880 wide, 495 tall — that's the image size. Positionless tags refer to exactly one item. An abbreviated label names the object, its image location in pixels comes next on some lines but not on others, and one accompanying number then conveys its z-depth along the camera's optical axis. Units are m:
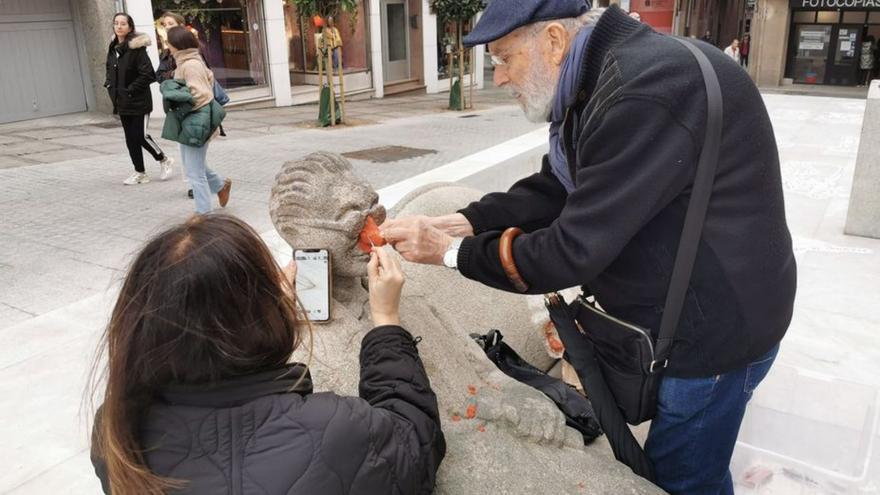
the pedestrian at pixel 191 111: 6.59
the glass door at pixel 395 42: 19.56
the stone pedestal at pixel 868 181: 5.88
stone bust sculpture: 2.12
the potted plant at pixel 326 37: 11.97
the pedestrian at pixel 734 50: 21.14
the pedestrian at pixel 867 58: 23.31
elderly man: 1.67
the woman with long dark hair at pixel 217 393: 1.34
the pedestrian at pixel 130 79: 7.79
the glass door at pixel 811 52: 24.08
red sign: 29.02
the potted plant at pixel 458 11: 14.75
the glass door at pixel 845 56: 23.56
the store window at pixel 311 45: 18.50
